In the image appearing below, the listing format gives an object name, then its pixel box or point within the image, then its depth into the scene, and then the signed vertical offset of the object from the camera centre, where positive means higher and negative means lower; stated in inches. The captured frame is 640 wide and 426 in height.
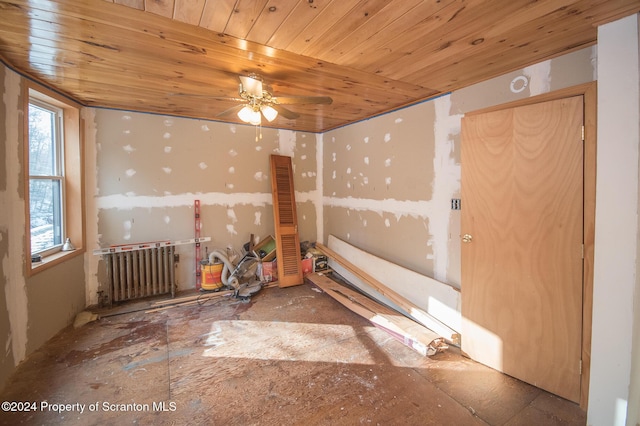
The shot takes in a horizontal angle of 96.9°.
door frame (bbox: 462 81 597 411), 70.2 -2.5
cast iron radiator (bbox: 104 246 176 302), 135.0 -34.2
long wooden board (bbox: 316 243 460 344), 106.5 -43.0
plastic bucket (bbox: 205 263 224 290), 151.4 -39.2
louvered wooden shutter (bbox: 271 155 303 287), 165.0 -11.6
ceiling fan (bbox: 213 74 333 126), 88.3 +32.4
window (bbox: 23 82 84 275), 104.0 +11.0
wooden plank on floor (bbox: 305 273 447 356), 99.0 -47.6
